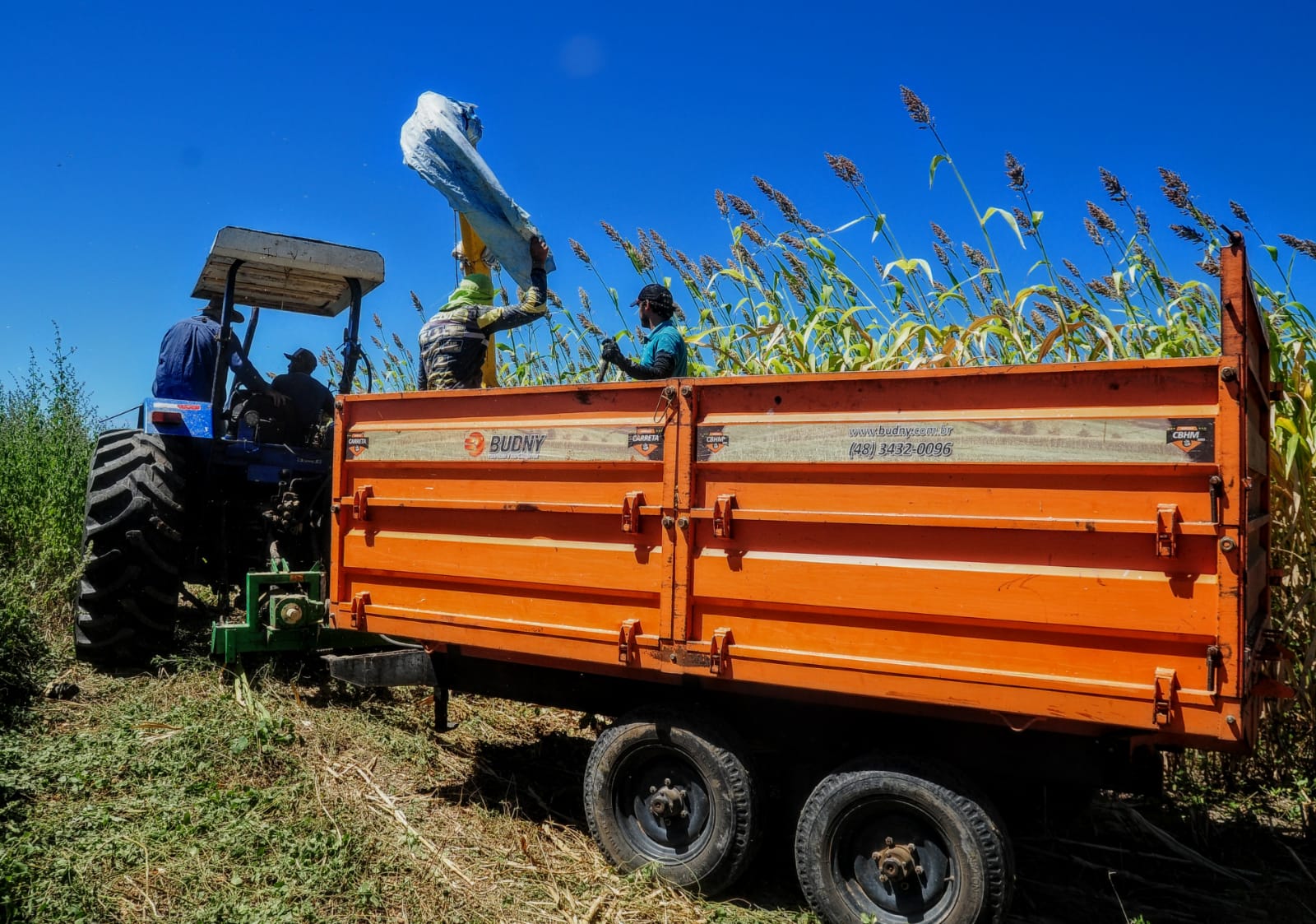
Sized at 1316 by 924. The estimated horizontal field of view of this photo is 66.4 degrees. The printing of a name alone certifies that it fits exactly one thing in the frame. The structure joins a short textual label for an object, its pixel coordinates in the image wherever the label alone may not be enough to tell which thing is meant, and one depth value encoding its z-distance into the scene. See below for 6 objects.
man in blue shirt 6.47
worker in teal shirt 4.94
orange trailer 3.02
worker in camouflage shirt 5.23
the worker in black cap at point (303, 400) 6.70
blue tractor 5.84
